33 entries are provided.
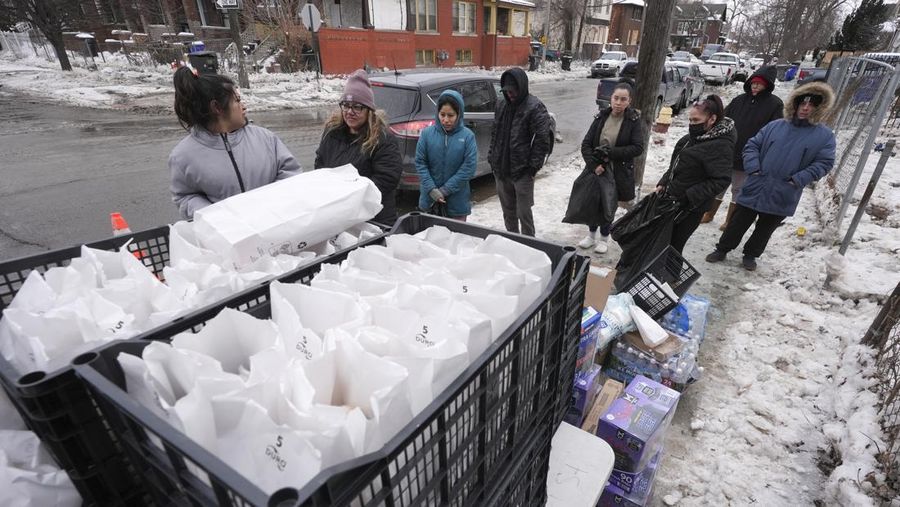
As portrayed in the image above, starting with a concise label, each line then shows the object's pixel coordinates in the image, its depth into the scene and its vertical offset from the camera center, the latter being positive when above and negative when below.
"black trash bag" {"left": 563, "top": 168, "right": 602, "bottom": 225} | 4.53 -1.52
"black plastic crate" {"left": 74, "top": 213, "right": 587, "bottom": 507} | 0.65 -0.68
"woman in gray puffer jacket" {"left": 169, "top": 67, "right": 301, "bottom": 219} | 2.21 -0.53
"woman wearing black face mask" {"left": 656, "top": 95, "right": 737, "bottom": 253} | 3.73 -0.95
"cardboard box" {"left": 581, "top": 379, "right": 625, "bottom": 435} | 2.37 -1.88
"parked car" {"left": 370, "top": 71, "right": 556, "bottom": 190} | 5.43 -0.77
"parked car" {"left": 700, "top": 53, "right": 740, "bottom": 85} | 23.14 -1.46
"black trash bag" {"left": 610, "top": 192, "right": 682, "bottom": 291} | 3.61 -1.48
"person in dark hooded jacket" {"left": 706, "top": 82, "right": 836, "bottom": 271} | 4.04 -1.08
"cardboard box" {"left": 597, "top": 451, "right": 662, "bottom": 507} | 2.09 -1.98
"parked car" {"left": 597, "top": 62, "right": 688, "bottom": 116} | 12.11 -1.36
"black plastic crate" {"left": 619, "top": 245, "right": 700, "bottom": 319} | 3.07 -1.67
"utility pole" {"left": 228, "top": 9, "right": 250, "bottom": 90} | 15.32 -0.15
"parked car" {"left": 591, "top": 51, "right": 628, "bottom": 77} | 29.55 -1.58
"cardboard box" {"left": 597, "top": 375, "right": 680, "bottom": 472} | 2.06 -1.70
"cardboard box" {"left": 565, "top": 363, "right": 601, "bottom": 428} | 2.31 -1.72
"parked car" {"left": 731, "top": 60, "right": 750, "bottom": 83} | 18.47 -1.49
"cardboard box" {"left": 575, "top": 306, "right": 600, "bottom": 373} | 2.33 -1.50
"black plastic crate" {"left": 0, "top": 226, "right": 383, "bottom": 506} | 0.81 -0.71
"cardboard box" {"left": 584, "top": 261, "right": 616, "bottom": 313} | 2.99 -1.55
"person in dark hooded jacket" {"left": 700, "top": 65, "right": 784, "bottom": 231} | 4.91 -0.72
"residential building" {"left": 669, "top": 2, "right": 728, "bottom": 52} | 54.32 +2.11
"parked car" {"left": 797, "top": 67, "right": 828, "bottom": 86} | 12.82 -0.96
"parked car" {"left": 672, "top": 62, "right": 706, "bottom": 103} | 14.93 -1.32
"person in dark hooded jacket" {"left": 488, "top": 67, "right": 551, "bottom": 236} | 4.08 -0.88
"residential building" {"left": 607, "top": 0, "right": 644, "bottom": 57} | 54.81 +1.85
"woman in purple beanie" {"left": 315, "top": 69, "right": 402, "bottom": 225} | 2.96 -0.66
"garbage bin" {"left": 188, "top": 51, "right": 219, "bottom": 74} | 11.97 -0.55
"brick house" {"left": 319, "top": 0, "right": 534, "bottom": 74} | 20.95 +0.20
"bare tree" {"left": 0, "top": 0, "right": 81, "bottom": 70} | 20.77 +0.83
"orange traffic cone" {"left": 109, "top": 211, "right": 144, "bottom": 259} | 2.51 -0.99
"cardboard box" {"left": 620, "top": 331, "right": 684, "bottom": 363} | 2.80 -1.81
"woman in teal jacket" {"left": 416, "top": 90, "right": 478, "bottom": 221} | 3.79 -0.98
